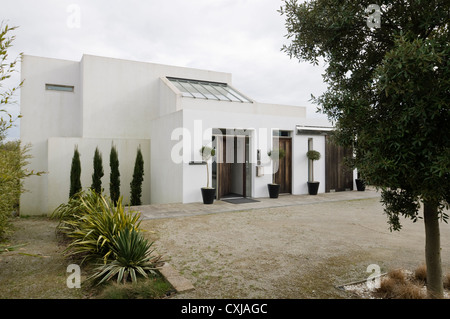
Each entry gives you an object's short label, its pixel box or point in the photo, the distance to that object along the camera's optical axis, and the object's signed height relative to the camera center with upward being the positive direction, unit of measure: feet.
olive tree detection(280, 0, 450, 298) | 7.88 +2.37
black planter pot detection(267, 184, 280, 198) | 36.09 -3.31
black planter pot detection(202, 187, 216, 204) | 31.58 -3.43
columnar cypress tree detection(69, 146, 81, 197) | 37.42 -1.68
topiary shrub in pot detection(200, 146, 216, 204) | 31.60 -2.81
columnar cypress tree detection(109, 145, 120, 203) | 39.73 -1.76
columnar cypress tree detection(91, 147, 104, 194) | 38.40 -1.38
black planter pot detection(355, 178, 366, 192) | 43.39 -3.38
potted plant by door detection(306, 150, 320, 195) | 39.19 -2.50
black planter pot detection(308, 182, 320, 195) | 39.32 -3.19
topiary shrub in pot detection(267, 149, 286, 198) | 36.11 -2.57
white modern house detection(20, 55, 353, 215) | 34.12 +4.24
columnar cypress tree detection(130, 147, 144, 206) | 40.01 -2.47
